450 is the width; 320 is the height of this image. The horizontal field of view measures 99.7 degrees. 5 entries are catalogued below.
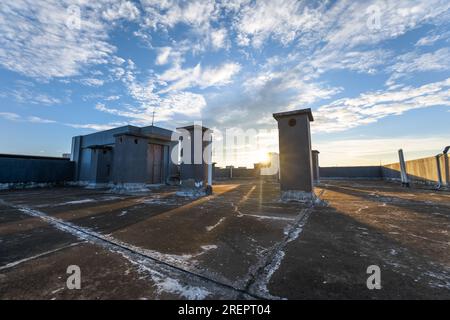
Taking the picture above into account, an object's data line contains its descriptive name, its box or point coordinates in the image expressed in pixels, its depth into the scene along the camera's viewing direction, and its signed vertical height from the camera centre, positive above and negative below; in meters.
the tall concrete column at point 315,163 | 17.10 +1.02
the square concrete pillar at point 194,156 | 9.77 +0.91
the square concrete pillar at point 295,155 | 7.57 +0.77
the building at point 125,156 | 11.34 +1.30
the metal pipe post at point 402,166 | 14.50 +0.62
